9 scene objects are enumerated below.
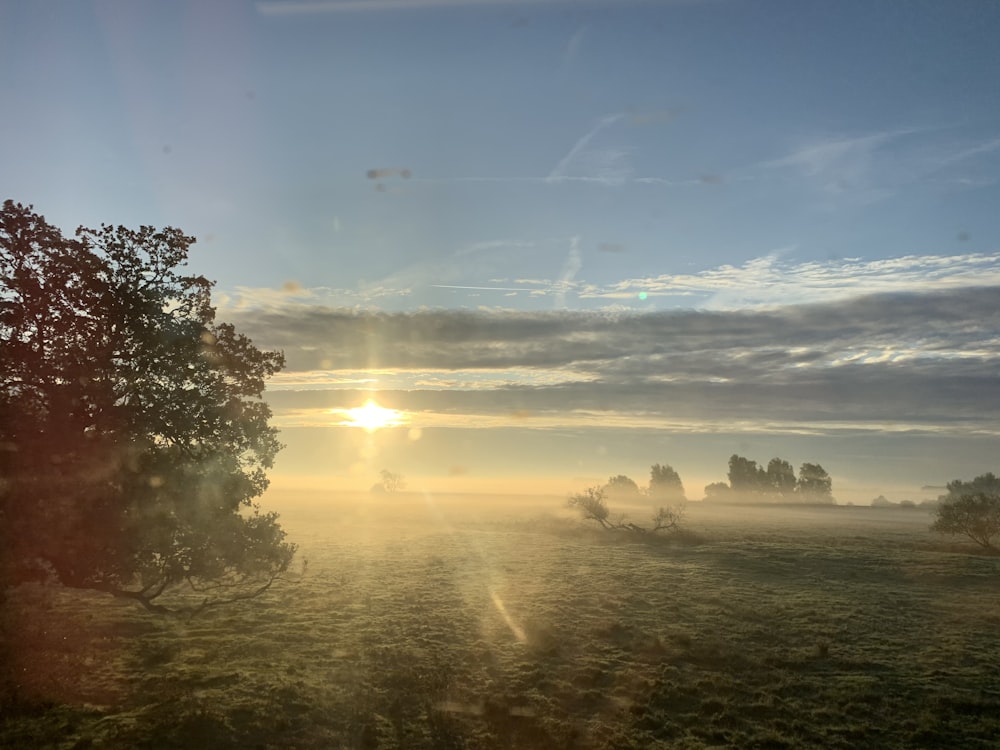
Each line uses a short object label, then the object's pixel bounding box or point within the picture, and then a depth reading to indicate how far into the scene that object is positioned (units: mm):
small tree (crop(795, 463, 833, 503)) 169588
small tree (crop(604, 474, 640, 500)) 183625
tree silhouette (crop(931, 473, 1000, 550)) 52812
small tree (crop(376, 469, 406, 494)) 187625
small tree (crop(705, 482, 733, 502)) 187612
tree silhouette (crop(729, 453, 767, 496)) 171875
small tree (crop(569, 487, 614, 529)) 71500
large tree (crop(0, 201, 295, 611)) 17516
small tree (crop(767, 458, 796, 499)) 169750
